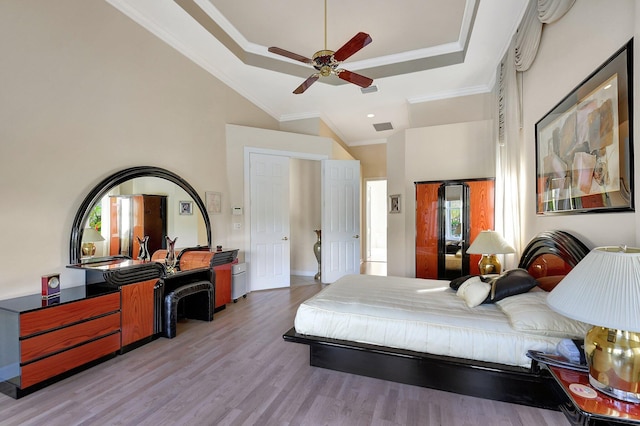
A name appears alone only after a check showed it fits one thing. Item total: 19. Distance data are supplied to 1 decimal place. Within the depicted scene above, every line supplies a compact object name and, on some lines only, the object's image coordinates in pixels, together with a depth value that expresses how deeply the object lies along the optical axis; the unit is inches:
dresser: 83.4
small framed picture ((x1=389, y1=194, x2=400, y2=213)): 199.1
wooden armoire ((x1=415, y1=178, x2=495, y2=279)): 164.2
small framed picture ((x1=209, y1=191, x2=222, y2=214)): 174.1
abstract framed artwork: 62.9
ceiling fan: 100.3
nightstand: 44.1
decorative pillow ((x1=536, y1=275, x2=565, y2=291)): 88.4
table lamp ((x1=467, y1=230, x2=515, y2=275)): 126.6
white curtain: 106.5
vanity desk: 85.6
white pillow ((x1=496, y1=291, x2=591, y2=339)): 70.4
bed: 75.5
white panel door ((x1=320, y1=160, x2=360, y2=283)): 224.1
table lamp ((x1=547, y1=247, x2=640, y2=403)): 42.4
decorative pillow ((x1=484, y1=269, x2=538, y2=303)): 88.9
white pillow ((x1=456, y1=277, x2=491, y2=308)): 90.0
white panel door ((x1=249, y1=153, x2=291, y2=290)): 202.2
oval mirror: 113.0
